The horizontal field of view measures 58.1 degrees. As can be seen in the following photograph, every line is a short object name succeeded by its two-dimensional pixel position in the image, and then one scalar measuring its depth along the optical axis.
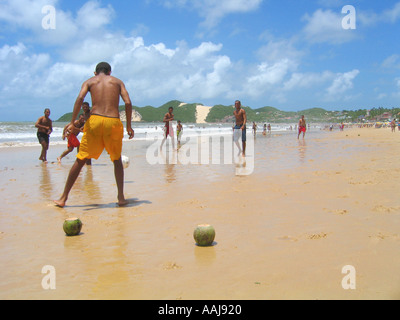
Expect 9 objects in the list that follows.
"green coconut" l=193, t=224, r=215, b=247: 3.71
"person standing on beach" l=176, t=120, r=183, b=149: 19.88
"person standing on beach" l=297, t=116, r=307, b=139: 24.06
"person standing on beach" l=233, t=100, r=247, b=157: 12.49
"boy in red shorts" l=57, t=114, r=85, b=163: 9.84
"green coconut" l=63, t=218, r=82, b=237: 4.17
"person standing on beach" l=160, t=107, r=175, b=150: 16.72
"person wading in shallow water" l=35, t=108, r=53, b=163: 12.50
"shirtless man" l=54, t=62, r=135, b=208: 5.54
